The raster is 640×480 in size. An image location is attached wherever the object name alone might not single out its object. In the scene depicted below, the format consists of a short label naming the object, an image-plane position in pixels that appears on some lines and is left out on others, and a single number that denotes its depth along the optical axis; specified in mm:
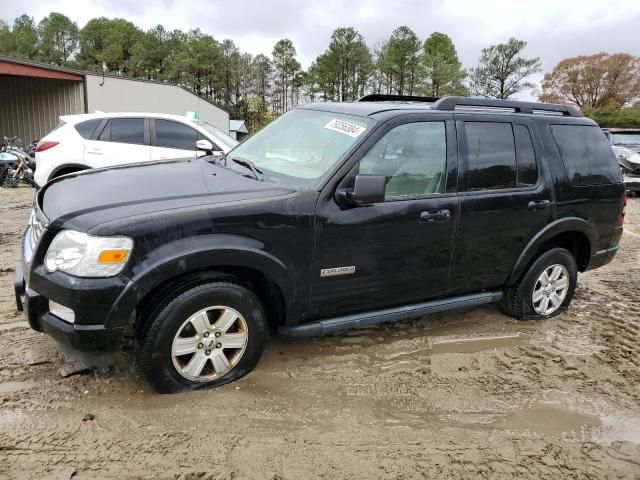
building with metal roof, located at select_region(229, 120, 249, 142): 47262
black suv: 2982
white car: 8367
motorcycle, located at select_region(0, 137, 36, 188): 12762
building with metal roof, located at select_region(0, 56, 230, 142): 19719
